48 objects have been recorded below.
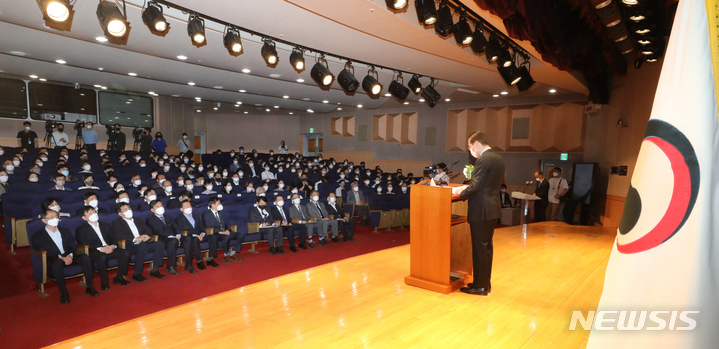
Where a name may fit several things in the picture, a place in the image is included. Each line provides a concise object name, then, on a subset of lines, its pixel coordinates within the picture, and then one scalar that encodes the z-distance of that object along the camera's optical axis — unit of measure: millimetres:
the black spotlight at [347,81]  7150
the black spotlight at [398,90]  7973
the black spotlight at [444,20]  4739
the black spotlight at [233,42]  5801
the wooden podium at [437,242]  3395
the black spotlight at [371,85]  7730
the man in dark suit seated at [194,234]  5598
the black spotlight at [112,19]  4582
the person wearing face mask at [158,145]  13336
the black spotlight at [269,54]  6301
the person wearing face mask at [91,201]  5583
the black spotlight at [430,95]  8808
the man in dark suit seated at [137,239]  5070
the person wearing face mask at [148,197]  6238
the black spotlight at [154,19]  4961
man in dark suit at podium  3184
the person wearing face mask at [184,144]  15055
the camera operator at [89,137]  11938
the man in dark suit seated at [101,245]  4668
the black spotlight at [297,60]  6572
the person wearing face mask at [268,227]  6660
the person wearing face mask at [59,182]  6788
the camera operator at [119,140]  12708
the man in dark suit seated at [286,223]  6902
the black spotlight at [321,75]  6906
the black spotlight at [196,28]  5395
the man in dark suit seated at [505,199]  10209
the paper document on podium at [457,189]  3506
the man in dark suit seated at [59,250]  4270
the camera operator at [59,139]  11711
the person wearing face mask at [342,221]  7828
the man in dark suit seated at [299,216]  7082
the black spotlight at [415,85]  8383
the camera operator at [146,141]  13109
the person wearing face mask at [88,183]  7047
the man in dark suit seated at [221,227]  6020
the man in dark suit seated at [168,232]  5379
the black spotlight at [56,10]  4090
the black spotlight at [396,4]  4184
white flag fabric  667
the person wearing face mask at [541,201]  8789
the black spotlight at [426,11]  4363
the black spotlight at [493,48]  5730
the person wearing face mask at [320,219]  7406
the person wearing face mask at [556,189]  8930
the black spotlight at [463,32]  5207
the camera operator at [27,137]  10484
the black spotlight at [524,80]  6723
